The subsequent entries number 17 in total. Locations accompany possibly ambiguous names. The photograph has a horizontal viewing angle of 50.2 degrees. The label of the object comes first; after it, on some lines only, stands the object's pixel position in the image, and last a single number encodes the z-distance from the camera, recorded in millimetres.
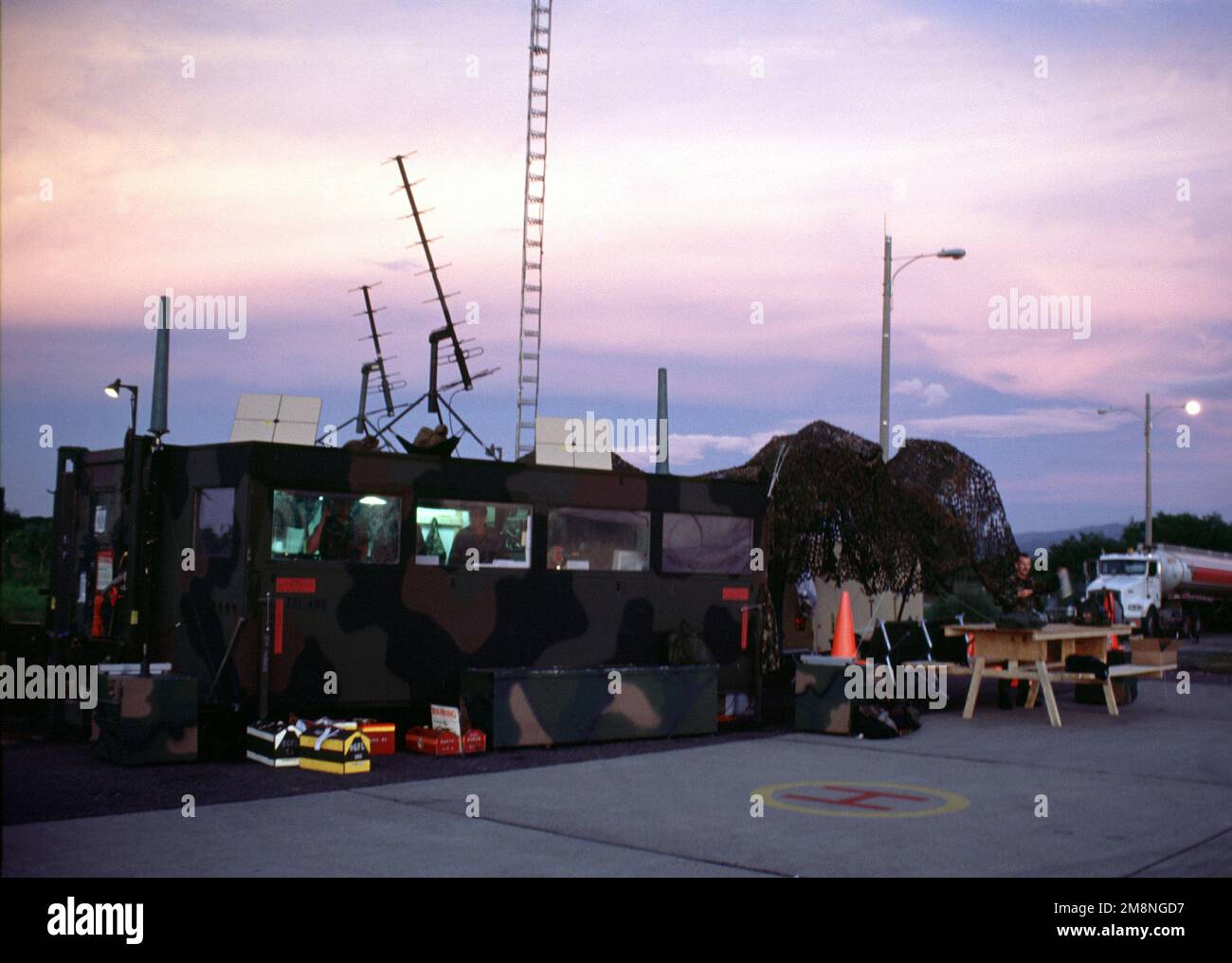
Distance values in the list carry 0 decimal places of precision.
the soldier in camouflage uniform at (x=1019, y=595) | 16656
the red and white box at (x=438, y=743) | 11953
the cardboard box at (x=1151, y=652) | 17078
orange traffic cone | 15023
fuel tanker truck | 38250
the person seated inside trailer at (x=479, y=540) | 13023
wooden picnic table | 14711
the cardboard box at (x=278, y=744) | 11094
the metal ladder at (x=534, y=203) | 24422
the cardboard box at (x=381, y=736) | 11859
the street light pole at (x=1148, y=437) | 43844
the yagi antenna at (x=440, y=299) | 17938
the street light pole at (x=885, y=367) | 22703
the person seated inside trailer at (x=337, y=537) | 12148
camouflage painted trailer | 11867
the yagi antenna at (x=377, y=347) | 17484
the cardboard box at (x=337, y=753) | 10789
